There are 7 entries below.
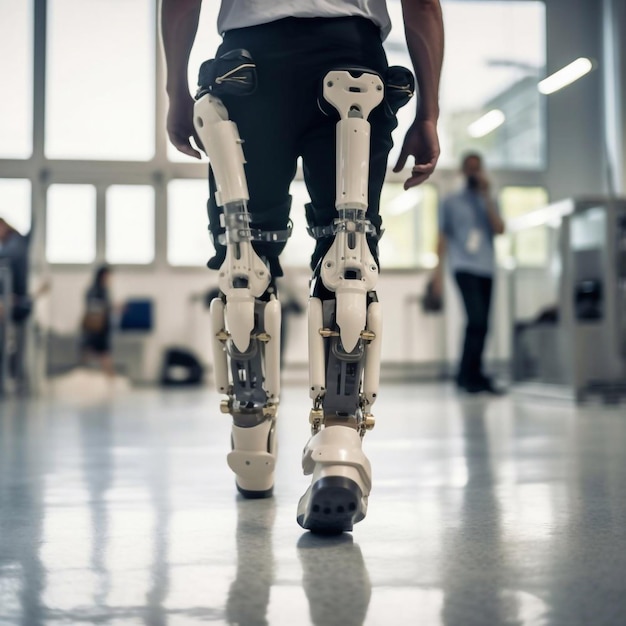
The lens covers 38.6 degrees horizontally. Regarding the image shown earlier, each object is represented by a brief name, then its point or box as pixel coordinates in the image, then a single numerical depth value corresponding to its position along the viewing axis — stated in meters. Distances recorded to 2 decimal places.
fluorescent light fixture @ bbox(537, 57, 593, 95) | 9.76
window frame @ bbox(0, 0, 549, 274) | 9.14
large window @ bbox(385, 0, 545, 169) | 9.80
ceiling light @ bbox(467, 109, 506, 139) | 9.78
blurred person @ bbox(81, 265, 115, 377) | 8.22
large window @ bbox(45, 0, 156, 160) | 9.30
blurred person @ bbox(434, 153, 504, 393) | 5.60
